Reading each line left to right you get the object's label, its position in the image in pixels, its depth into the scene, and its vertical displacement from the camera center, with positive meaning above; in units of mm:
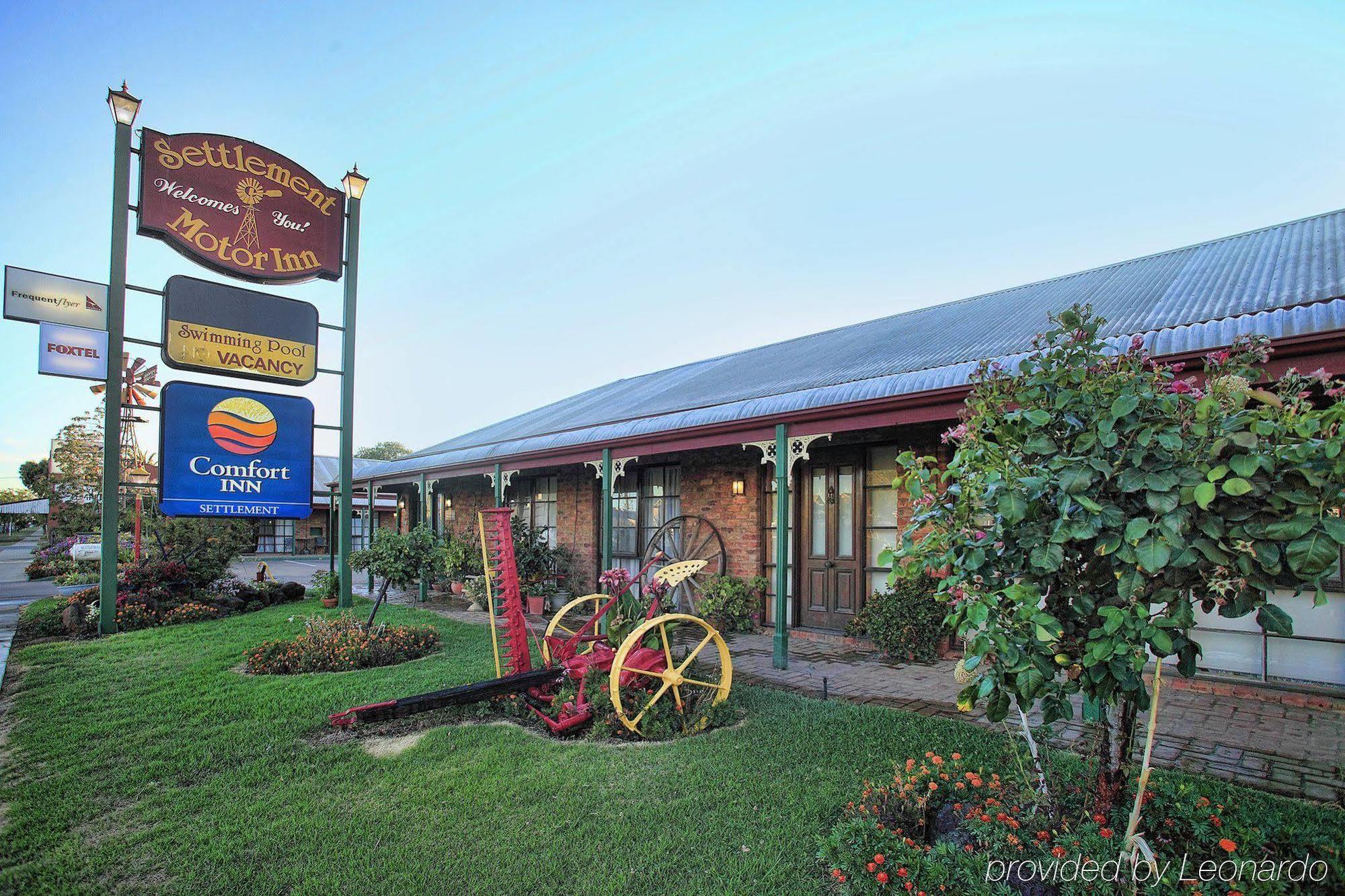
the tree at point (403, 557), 9906 -1058
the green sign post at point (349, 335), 10234 +2338
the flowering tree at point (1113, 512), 1819 -71
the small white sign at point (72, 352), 8188 +1677
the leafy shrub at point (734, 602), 8562 -1471
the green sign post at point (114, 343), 8250 +1833
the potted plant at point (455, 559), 11875 -1275
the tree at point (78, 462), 23547 +873
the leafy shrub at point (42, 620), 8625 -1864
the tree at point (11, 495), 77375 -1058
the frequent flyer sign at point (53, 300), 8141 +2339
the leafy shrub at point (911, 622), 6762 -1372
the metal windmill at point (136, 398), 16234 +2206
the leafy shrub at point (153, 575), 10031 -1369
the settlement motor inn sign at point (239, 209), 8703 +3882
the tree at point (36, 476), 31559 +709
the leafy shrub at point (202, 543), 11102 -991
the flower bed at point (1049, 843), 2301 -1331
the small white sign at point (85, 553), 16703 -1647
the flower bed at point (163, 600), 9008 -1723
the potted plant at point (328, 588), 11383 -1831
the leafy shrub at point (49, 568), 17281 -2154
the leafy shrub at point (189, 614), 9406 -1835
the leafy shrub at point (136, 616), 8883 -1760
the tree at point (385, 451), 63469 +3523
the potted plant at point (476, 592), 11281 -1803
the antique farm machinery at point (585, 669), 4410 -1324
